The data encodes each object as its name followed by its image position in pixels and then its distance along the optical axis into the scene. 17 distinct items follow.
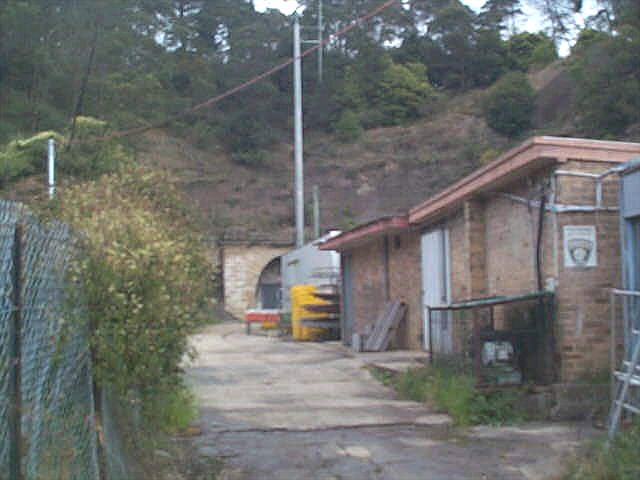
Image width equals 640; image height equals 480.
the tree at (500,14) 62.38
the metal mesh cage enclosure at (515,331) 9.84
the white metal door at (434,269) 14.67
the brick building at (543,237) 9.85
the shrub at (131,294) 5.57
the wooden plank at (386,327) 17.38
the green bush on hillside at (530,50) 55.56
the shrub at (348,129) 53.94
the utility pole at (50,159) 22.35
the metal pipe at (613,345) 7.91
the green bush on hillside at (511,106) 48.50
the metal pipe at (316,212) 36.02
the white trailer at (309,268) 25.88
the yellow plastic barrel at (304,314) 23.70
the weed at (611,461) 5.95
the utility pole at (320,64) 56.31
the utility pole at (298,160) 30.86
